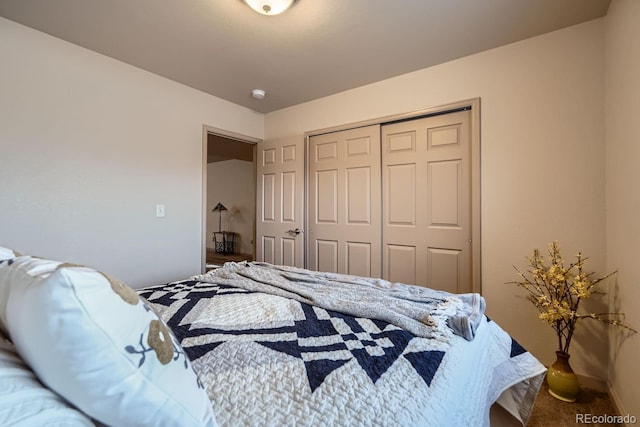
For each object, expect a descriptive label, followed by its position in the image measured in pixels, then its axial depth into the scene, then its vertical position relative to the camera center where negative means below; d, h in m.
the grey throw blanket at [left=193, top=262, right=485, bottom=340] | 1.15 -0.44
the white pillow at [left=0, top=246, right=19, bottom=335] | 0.50 -0.15
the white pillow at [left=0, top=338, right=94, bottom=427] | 0.38 -0.27
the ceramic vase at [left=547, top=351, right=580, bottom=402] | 1.79 -1.06
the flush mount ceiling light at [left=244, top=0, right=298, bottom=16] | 1.71 +1.27
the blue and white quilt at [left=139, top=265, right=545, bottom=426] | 0.69 -0.47
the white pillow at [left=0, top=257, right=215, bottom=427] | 0.42 -0.21
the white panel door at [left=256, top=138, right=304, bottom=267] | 3.33 +0.13
